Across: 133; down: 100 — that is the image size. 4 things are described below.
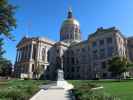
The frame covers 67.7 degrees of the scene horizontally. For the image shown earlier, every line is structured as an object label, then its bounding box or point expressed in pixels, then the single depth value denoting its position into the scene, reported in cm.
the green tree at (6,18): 1026
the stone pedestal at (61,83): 1604
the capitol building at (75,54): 3918
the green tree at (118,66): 2560
